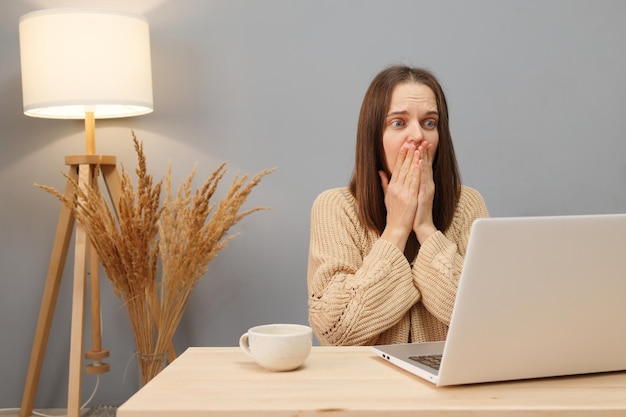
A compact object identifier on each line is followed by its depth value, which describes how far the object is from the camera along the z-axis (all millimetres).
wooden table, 759
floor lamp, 2102
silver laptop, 787
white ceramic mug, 933
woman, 1428
